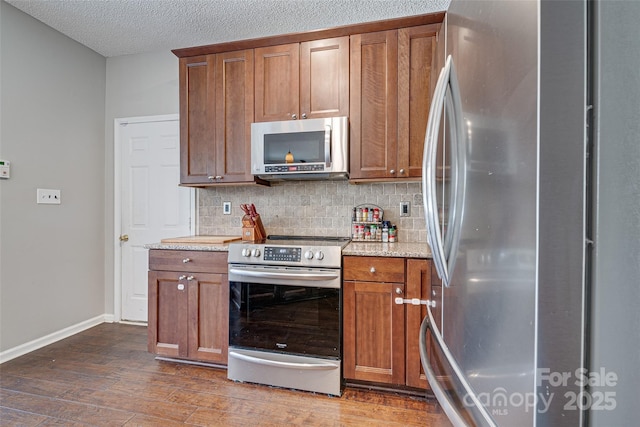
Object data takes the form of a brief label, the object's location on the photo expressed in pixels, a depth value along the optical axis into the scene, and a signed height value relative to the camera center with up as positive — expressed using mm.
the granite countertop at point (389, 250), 1858 -239
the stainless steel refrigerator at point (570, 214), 436 -2
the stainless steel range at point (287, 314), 1921 -676
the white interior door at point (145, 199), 3010 +128
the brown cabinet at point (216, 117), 2412 +770
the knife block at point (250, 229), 2482 -141
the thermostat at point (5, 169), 2291 +323
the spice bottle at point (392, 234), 2361 -170
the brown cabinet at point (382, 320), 1854 -672
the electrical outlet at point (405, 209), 2463 +27
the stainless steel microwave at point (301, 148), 2172 +471
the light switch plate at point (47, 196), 2570 +128
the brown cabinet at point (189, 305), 2156 -682
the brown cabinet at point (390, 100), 2102 +794
